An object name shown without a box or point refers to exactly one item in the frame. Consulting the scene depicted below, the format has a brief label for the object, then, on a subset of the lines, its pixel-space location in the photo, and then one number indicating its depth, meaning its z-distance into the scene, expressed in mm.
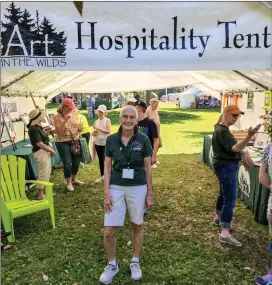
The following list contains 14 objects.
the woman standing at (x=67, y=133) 6078
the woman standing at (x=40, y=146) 5316
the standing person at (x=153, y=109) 8102
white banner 2965
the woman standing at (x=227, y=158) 3834
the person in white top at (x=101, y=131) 6738
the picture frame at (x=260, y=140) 6276
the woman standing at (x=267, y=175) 3039
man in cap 4598
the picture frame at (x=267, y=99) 6300
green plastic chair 4238
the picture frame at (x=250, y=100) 7675
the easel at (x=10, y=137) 7058
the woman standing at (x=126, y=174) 3150
